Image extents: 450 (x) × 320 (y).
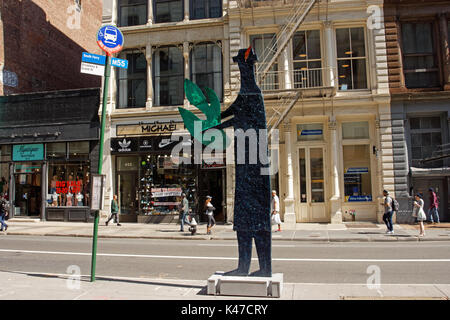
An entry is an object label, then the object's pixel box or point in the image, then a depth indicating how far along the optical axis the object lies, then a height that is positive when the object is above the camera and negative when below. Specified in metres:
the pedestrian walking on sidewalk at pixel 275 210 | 15.01 -0.92
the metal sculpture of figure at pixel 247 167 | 6.48 +0.39
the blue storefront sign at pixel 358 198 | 18.66 -0.55
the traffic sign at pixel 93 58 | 7.67 +2.80
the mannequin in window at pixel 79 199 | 21.05 -0.40
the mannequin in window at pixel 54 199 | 21.23 -0.38
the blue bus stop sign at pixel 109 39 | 8.16 +3.43
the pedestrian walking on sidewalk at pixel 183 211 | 16.96 -0.96
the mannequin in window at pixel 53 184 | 21.39 +0.49
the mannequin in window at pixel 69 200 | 21.11 -0.44
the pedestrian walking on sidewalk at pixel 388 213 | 14.62 -1.07
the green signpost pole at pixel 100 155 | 7.19 +0.72
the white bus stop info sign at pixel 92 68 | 7.69 +2.58
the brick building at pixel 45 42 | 22.23 +9.95
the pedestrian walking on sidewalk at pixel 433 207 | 17.05 -1.00
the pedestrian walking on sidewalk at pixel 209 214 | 15.90 -1.04
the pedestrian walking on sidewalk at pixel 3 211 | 17.20 -0.82
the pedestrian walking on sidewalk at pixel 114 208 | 18.85 -0.87
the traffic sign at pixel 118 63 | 8.13 +2.88
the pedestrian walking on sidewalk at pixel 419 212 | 14.04 -1.00
